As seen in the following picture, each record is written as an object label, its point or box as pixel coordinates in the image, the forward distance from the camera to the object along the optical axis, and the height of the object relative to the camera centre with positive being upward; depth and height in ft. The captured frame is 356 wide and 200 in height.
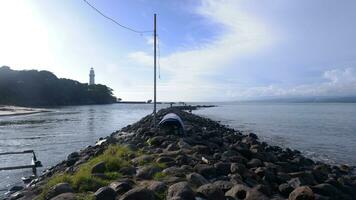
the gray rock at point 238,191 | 25.38 -6.20
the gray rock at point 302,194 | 26.58 -6.67
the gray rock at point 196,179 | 27.04 -5.79
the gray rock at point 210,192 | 24.16 -5.97
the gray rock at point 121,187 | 24.57 -5.71
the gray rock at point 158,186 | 24.60 -5.71
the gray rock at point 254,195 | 24.80 -6.32
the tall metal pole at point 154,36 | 65.98 +11.67
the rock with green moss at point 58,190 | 24.80 -5.96
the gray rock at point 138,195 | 22.26 -5.60
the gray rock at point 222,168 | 33.40 -6.02
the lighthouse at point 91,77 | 584.60 +38.89
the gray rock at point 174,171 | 29.53 -5.66
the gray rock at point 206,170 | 32.07 -5.99
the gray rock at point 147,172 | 29.32 -5.65
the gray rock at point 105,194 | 23.04 -5.76
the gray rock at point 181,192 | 23.04 -5.70
